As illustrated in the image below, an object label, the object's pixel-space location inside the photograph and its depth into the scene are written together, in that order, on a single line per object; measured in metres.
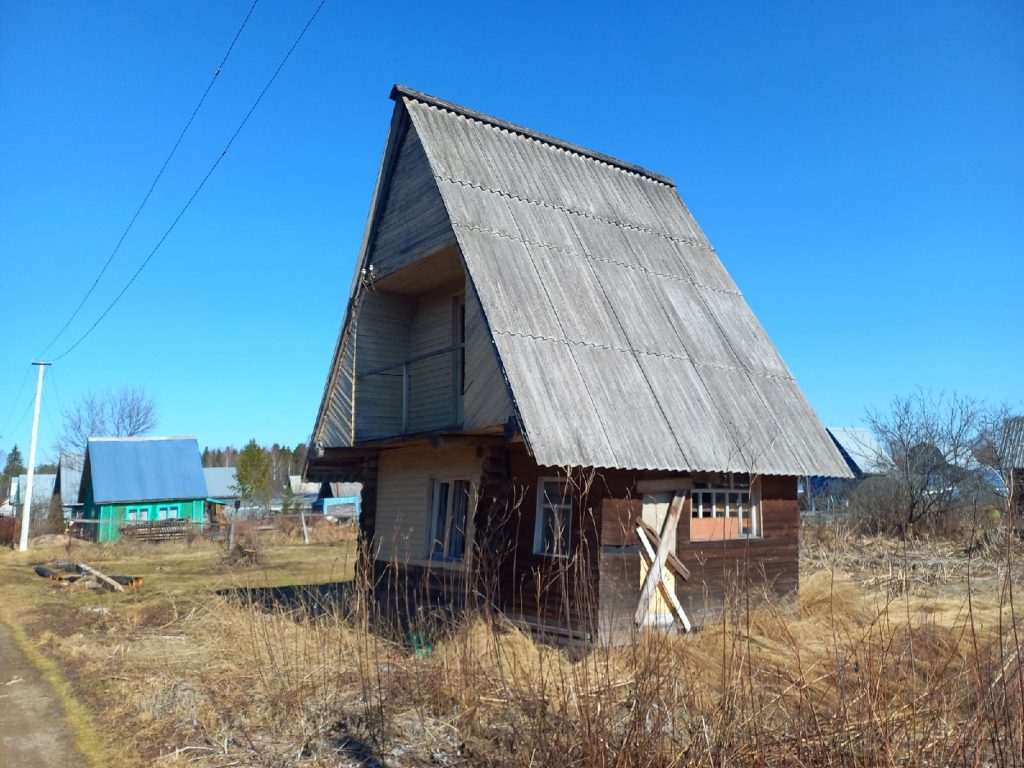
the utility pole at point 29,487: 29.98
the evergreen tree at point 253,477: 47.88
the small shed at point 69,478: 46.51
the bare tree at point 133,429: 64.62
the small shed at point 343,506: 48.01
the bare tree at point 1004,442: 24.72
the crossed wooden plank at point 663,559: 9.64
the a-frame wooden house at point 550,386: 9.50
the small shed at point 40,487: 54.04
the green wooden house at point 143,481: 38.22
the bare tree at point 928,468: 23.00
